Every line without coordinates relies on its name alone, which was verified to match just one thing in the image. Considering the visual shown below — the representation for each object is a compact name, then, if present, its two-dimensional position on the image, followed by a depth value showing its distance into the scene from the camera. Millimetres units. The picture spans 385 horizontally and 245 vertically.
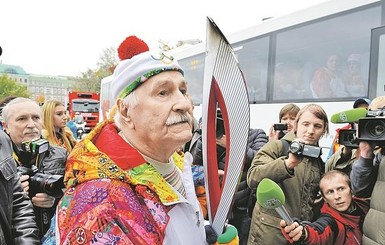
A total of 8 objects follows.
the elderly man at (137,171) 1121
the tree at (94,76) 42750
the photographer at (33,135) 2289
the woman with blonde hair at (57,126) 3826
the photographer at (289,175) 2457
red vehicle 22312
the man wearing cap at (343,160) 2766
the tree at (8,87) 43569
